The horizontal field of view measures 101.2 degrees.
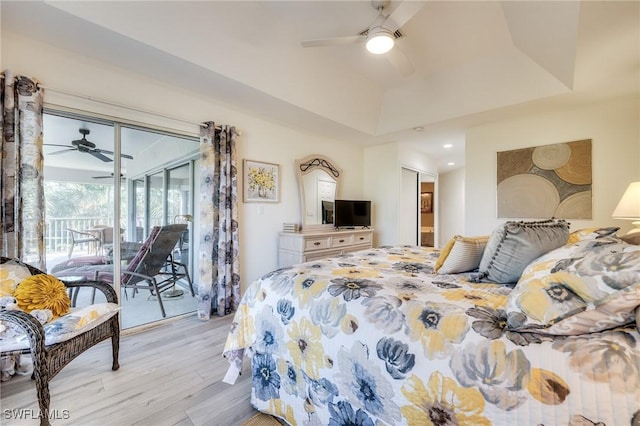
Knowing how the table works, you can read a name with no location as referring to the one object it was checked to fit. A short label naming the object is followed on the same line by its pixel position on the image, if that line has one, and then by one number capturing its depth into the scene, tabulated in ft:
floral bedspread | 2.45
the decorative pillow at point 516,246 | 4.38
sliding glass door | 7.22
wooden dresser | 11.04
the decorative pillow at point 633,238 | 4.45
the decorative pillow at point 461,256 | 5.19
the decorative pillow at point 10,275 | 5.00
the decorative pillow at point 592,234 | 4.91
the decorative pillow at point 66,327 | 4.57
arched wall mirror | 12.76
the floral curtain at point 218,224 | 9.21
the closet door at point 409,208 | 15.90
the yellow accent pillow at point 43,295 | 4.94
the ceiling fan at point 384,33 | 5.84
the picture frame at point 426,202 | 21.39
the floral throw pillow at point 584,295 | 2.54
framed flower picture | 10.69
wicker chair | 4.22
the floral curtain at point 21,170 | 5.88
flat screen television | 13.73
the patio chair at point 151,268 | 7.92
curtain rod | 6.63
